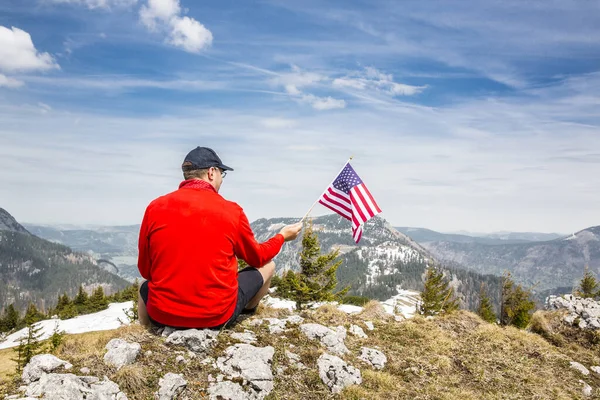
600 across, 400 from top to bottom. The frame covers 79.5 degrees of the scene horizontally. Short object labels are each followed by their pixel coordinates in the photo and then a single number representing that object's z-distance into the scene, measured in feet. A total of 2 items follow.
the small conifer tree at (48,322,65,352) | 42.78
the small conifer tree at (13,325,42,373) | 62.18
